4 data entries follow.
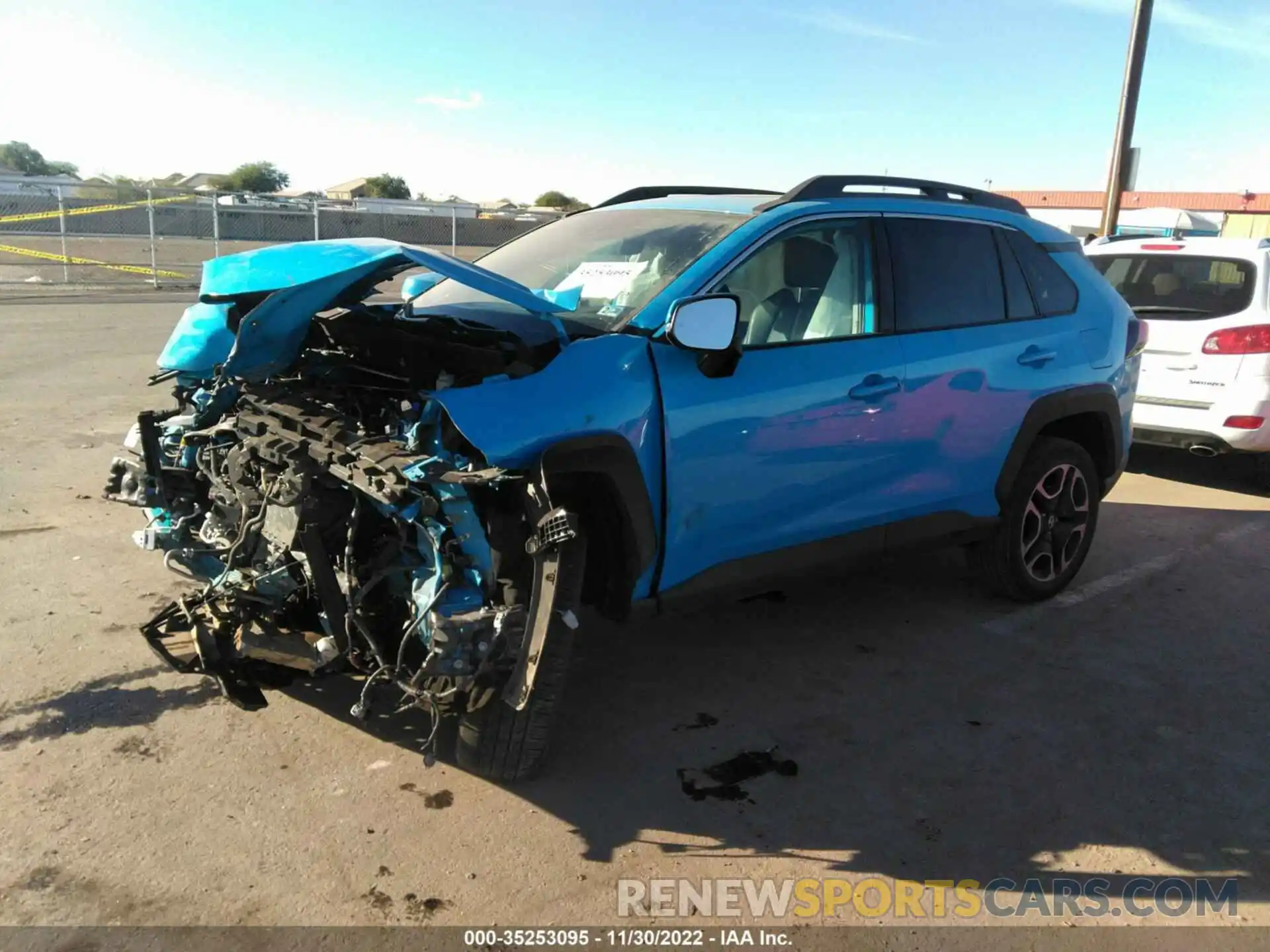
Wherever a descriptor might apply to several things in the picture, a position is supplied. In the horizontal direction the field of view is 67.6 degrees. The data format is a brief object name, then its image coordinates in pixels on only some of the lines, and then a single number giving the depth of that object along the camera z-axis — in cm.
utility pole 1267
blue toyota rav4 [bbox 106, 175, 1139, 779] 289
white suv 697
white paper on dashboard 373
